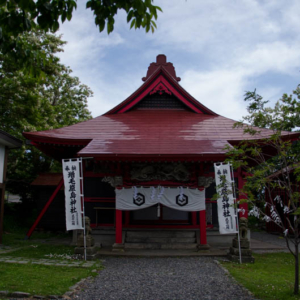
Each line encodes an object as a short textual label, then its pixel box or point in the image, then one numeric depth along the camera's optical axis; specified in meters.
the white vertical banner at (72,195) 9.47
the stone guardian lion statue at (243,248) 8.68
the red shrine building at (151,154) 10.13
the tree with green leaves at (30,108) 14.93
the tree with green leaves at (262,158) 5.72
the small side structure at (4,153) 11.78
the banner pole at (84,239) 9.14
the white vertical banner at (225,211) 9.05
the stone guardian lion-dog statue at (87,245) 9.16
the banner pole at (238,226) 8.64
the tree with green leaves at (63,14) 3.96
